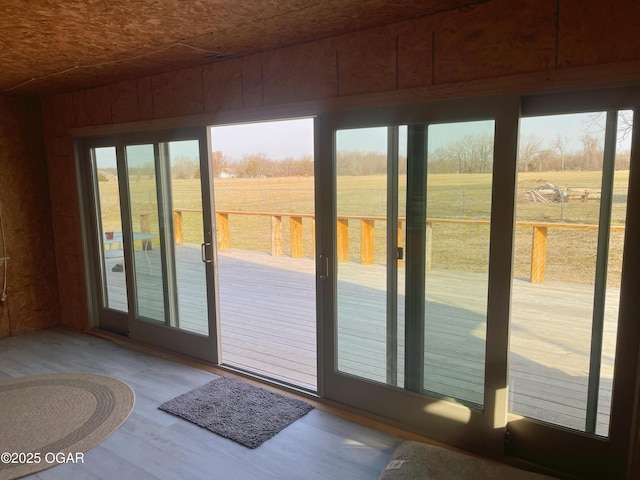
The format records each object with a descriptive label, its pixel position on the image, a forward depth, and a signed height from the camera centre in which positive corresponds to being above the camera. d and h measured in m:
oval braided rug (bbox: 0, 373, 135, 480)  2.59 -1.51
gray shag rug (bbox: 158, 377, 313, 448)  2.78 -1.51
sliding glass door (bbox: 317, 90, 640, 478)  2.20 -0.48
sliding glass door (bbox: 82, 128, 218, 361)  3.71 -0.44
